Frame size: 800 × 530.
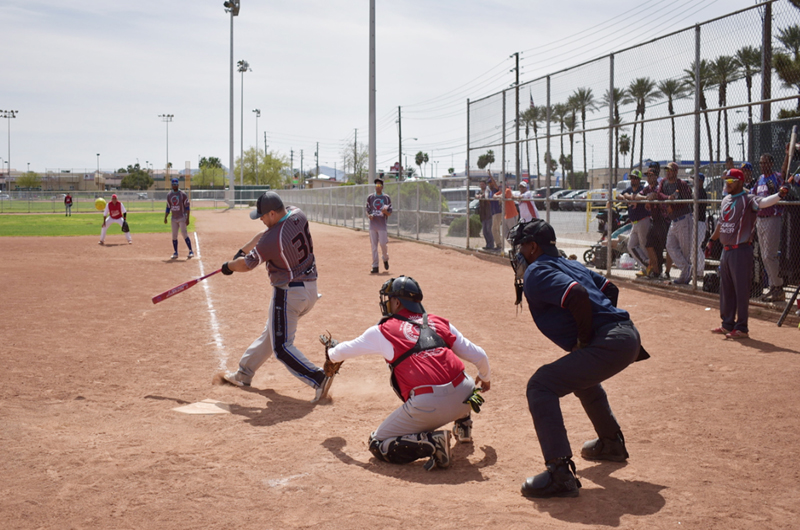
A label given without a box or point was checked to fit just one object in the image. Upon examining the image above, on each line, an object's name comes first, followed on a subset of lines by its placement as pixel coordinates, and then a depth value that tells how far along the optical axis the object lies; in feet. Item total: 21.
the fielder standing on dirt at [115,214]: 76.64
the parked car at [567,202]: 51.80
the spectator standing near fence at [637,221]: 43.45
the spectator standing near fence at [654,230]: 42.16
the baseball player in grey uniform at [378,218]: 53.36
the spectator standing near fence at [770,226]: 32.63
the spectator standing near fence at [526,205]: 57.57
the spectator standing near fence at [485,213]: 66.69
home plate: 19.52
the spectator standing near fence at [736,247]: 27.81
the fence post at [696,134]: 37.79
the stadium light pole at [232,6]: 181.06
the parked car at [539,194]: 57.72
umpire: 13.28
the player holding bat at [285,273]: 20.49
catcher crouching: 14.98
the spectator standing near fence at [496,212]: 65.10
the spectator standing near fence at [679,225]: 39.65
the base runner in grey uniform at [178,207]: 61.36
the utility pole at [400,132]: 246.68
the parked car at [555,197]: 54.13
